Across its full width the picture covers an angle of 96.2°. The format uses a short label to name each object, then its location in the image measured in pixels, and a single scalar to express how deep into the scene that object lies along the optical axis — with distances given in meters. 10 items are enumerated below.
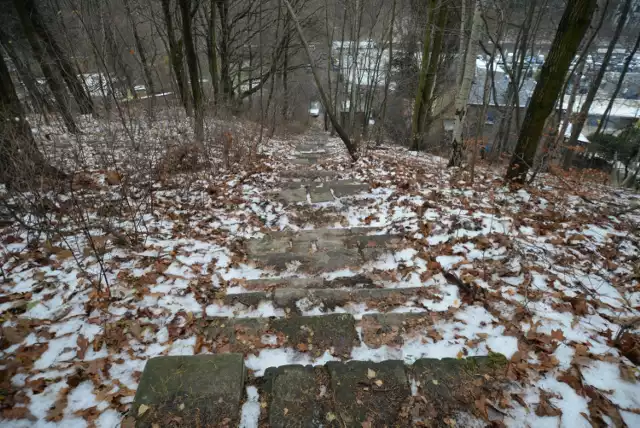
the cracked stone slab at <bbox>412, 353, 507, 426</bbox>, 1.63
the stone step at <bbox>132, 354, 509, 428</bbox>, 1.58
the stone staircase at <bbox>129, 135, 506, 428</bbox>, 1.60
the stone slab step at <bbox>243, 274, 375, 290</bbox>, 2.89
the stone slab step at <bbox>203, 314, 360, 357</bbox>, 2.12
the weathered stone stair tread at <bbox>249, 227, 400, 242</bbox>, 3.81
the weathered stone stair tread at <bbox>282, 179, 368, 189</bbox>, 5.72
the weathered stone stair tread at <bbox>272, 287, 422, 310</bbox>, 2.60
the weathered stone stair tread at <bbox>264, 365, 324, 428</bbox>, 1.59
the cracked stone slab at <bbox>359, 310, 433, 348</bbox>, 2.15
